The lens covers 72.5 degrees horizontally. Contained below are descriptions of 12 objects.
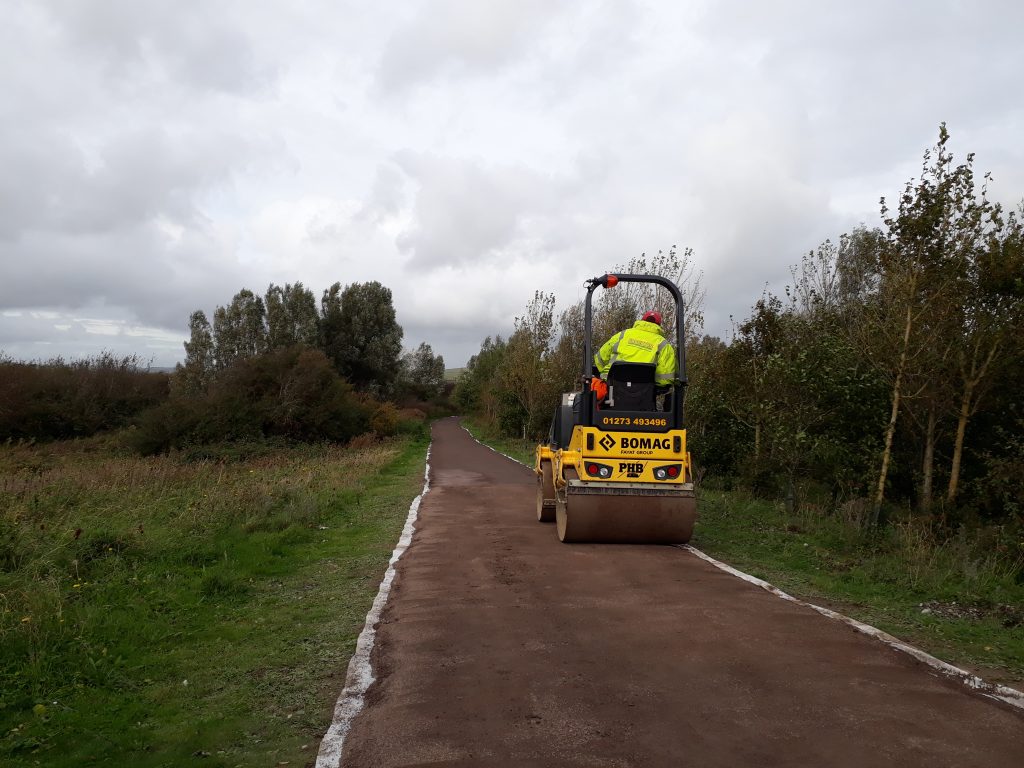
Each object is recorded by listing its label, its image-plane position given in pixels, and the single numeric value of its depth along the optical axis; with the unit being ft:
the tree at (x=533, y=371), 108.99
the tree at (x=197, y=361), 118.36
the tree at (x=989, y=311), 34.88
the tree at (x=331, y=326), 172.55
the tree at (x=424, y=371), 302.04
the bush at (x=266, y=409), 86.94
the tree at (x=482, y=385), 166.81
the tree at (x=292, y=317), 159.53
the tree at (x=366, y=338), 174.09
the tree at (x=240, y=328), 153.48
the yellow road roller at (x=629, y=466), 29.58
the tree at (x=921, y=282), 34.50
